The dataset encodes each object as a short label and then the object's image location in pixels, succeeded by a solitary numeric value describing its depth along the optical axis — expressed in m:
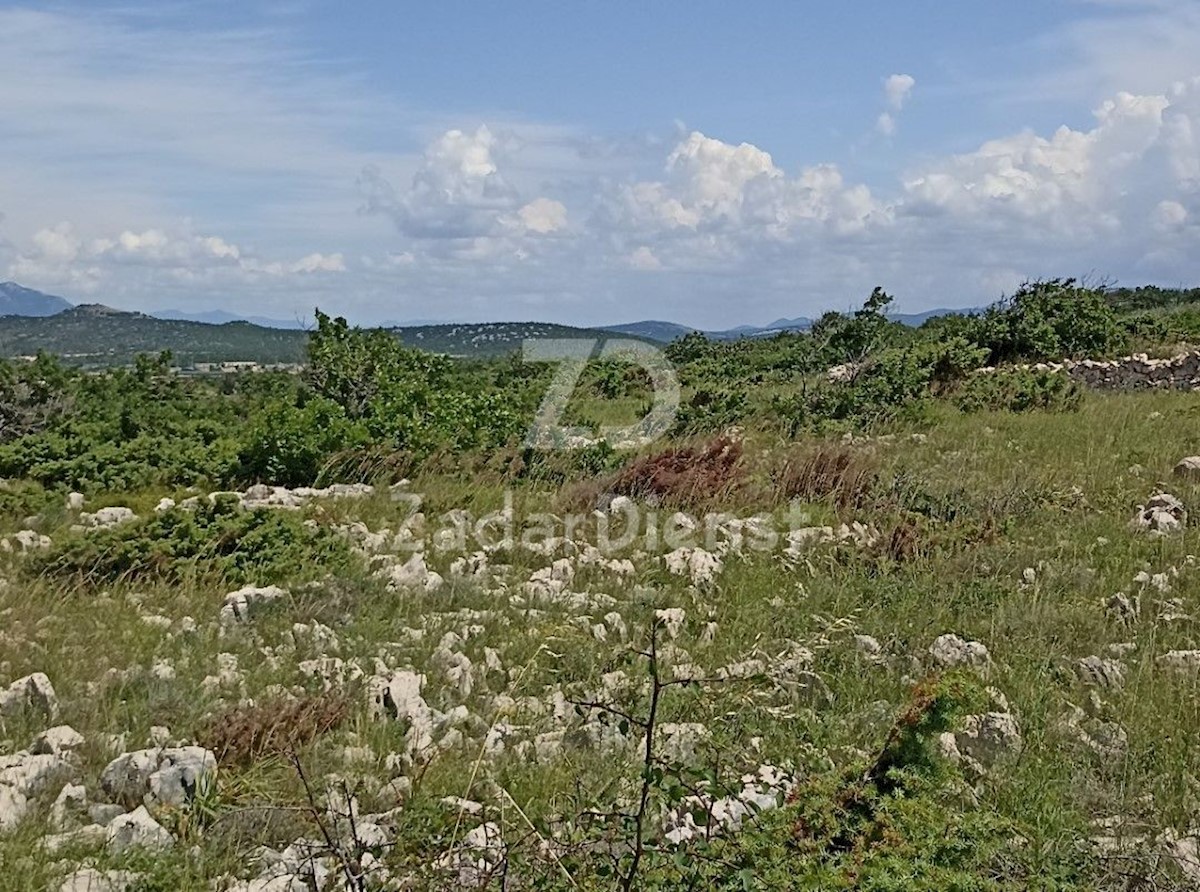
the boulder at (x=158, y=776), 3.23
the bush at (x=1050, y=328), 15.80
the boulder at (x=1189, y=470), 7.88
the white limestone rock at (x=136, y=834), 2.94
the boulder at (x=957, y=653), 4.68
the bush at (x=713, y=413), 12.04
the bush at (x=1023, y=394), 12.45
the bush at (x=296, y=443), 9.02
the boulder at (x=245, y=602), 5.08
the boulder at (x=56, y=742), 3.52
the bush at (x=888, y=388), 11.85
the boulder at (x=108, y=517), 7.05
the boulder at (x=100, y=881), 2.73
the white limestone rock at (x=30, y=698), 3.85
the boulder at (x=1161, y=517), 6.65
